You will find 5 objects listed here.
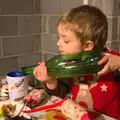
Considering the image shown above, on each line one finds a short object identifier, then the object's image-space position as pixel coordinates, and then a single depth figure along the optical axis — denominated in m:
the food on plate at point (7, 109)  0.82
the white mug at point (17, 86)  0.93
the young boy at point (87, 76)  0.85
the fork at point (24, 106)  0.85
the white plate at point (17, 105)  0.86
